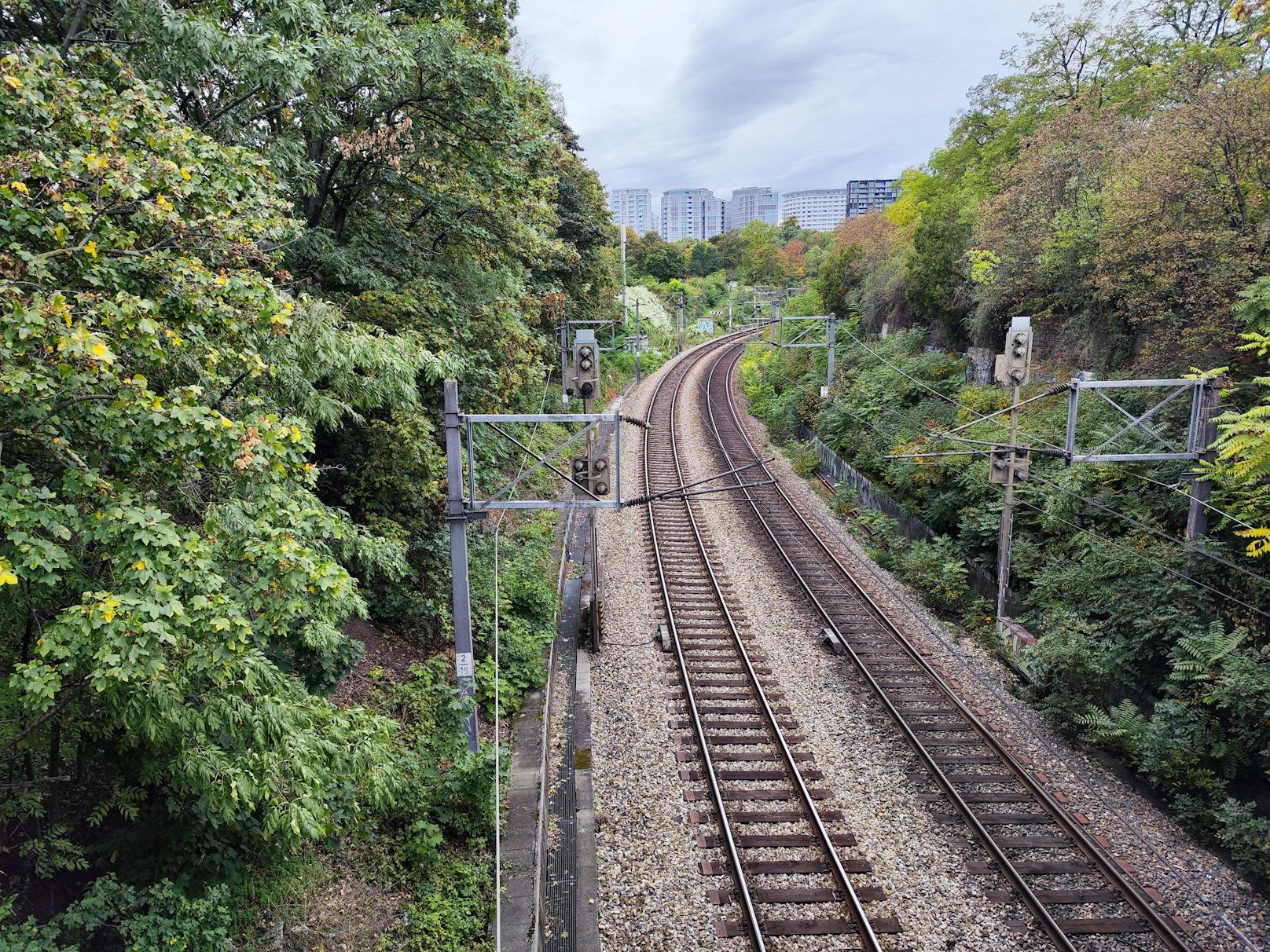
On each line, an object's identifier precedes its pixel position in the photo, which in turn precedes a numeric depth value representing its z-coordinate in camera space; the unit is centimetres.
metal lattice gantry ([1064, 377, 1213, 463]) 1060
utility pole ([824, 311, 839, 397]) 2761
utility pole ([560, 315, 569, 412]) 2660
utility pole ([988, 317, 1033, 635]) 1227
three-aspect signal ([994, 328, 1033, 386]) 1225
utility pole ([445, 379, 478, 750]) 885
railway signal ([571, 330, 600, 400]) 945
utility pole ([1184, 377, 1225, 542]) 1077
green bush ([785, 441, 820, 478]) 2620
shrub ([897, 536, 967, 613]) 1554
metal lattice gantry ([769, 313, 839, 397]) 2797
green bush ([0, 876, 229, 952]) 516
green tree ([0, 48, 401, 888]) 431
